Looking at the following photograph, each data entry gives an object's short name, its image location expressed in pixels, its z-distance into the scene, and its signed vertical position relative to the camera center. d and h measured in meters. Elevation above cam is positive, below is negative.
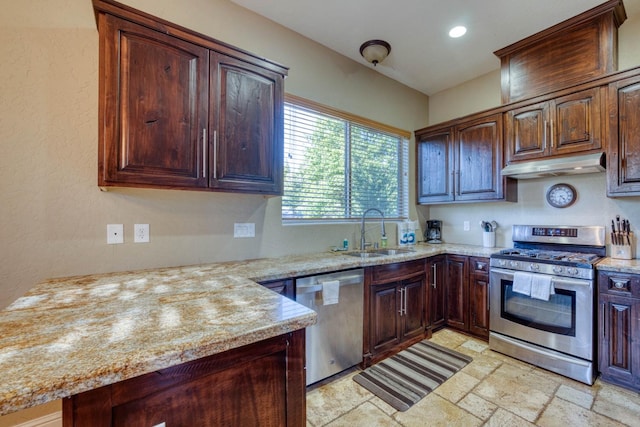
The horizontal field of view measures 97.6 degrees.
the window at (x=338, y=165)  2.67 +0.55
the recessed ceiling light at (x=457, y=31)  2.59 +1.73
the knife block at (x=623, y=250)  2.35 -0.31
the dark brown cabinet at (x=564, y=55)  2.40 +1.52
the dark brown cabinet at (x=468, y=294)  2.81 -0.83
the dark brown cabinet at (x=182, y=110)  1.53 +0.66
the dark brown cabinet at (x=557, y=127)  2.39 +0.82
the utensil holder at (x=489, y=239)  3.23 -0.28
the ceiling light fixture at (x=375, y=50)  2.77 +1.67
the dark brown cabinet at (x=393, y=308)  2.37 -0.86
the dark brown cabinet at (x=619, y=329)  1.99 -0.84
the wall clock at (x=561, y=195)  2.76 +0.19
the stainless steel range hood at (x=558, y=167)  2.35 +0.43
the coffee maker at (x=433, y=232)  3.79 -0.23
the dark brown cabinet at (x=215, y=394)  0.77 -0.56
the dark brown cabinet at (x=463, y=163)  3.02 +0.62
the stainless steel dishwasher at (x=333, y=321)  2.01 -0.82
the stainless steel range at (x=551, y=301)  2.15 -0.73
